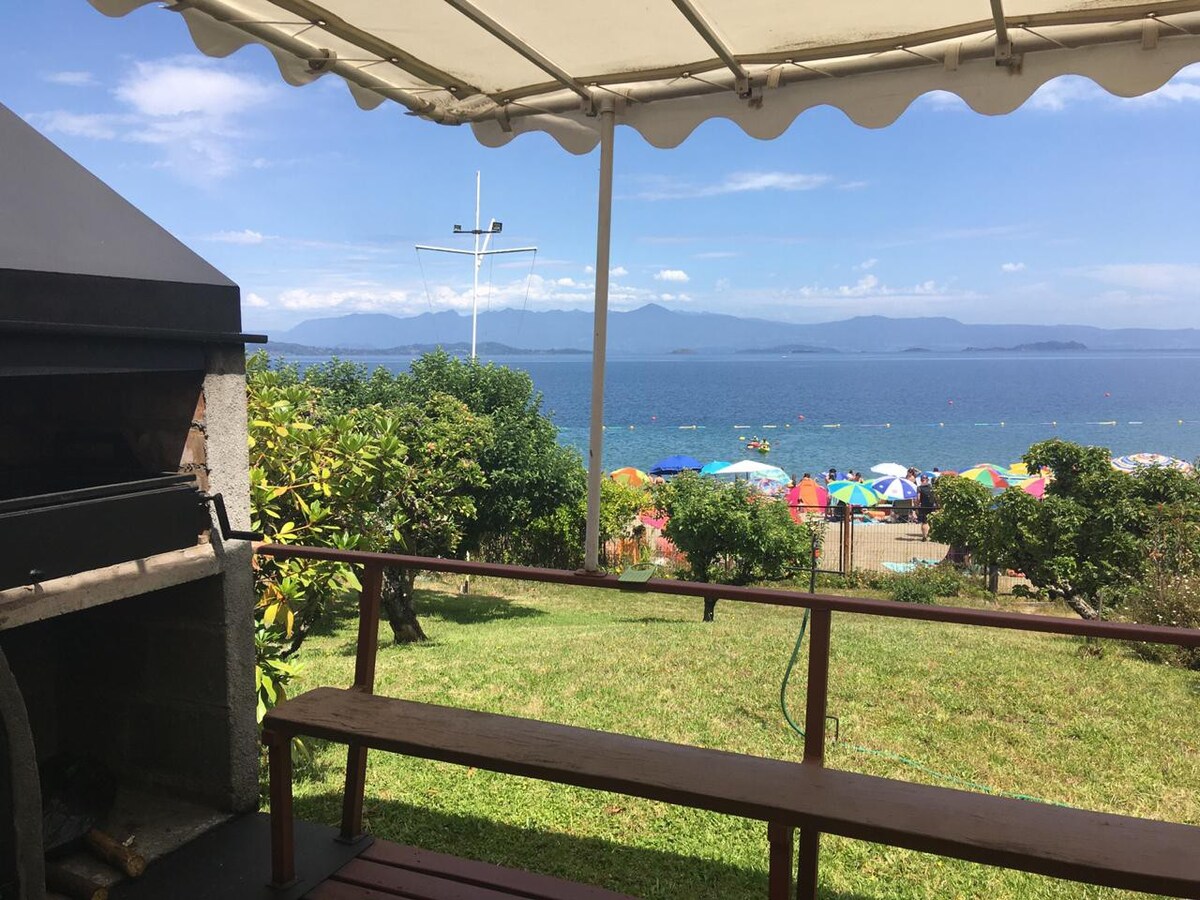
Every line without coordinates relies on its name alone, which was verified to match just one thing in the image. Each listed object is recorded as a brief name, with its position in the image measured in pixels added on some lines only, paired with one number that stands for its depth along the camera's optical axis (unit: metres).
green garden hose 3.85
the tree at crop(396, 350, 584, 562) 14.59
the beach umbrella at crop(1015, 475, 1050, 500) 22.15
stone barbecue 2.00
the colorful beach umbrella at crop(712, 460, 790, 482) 27.48
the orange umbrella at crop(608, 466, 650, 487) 22.10
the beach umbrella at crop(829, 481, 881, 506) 21.17
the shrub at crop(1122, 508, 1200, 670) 6.91
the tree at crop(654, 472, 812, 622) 13.52
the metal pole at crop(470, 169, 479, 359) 29.77
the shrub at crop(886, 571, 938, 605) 14.18
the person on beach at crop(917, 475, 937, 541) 26.98
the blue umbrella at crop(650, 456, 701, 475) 33.59
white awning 1.87
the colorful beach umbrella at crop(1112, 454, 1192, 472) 12.92
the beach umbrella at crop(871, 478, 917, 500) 27.41
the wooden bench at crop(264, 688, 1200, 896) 1.54
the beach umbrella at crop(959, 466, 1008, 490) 23.03
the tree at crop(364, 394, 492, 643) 7.79
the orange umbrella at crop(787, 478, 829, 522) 21.56
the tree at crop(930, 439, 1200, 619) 11.59
